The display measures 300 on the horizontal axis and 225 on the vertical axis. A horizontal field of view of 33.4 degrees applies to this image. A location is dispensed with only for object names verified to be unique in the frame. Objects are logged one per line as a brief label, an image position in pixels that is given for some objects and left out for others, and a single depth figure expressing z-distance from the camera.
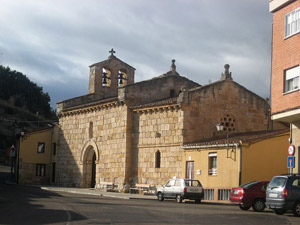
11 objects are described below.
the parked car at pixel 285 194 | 17.97
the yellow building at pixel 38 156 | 46.59
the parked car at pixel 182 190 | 26.50
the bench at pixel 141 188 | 34.50
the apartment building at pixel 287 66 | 22.77
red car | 21.34
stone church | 33.69
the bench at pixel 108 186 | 37.41
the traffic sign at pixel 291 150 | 22.27
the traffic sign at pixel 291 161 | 21.78
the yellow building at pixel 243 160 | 27.67
